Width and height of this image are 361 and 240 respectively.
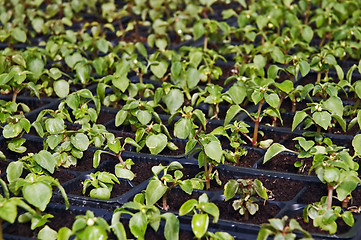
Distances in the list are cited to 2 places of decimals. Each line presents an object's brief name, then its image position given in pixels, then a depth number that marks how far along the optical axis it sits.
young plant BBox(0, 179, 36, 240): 0.55
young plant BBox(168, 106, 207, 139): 0.67
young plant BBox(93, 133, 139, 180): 0.64
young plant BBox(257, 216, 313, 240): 0.55
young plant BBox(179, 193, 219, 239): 0.56
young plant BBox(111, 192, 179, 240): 0.56
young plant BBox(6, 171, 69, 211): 0.57
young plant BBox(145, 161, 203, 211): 0.60
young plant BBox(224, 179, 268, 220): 0.60
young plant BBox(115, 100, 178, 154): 0.66
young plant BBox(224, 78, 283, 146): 0.67
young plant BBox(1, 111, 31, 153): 0.67
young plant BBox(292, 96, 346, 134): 0.65
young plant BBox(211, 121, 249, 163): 0.65
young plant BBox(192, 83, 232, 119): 0.71
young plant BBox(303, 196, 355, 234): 0.57
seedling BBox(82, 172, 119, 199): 0.62
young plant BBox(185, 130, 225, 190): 0.62
